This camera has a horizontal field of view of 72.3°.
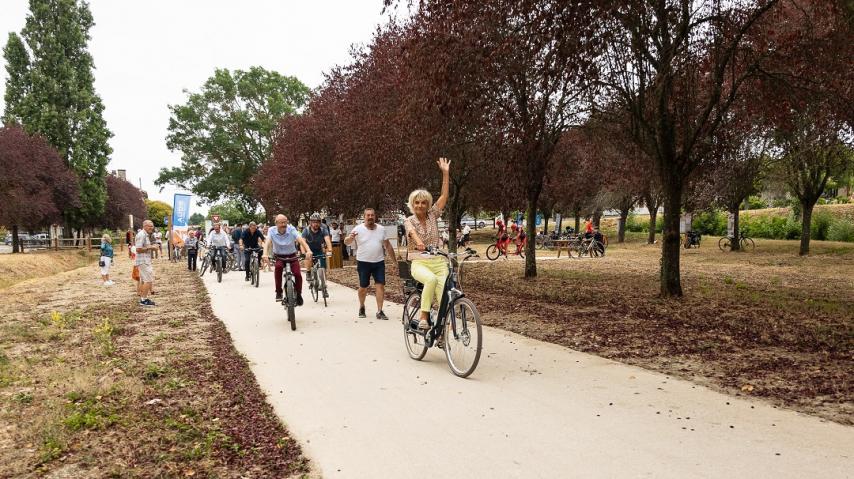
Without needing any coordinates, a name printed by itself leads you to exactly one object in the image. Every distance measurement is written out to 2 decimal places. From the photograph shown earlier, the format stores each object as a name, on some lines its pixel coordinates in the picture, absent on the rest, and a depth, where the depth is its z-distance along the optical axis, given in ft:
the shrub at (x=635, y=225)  171.22
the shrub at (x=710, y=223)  142.00
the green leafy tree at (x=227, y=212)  389.52
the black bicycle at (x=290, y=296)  29.63
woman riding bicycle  20.66
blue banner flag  104.53
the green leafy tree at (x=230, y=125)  179.73
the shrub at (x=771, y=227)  114.93
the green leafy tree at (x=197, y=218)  562.50
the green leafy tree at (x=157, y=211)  396.16
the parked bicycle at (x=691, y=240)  112.88
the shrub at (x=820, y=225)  107.86
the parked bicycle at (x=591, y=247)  96.12
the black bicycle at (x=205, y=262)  67.68
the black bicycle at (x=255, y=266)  53.54
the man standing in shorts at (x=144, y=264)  41.81
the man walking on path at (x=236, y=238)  73.19
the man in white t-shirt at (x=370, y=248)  30.53
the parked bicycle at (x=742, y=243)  98.99
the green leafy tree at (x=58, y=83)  143.84
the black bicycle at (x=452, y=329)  18.97
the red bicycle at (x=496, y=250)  94.11
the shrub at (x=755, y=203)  168.55
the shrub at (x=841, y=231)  101.80
